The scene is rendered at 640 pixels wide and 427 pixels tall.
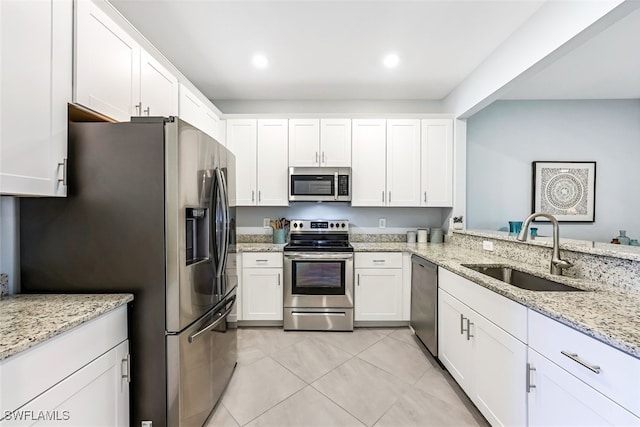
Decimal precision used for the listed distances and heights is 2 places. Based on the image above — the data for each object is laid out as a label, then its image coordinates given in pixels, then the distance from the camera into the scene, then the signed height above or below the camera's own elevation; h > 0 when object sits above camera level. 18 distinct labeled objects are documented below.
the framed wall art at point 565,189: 3.60 +0.30
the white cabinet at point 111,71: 1.43 +0.82
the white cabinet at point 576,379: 0.91 -0.60
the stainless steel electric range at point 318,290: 3.09 -0.83
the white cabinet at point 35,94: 1.11 +0.49
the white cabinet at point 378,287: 3.17 -0.82
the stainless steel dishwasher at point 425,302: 2.44 -0.82
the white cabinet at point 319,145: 3.41 +0.79
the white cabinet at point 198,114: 2.48 +0.94
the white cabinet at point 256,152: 3.41 +0.70
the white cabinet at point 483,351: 1.40 -0.81
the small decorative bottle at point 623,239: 3.23 -0.29
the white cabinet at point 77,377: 0.90 -0.61
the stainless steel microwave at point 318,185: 3.36 +0.31
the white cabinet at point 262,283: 3.15 -0.78
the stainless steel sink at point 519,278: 1.74 -0.45
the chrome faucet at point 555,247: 1.78 -0.21
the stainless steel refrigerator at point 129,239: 1.44 -0.14
